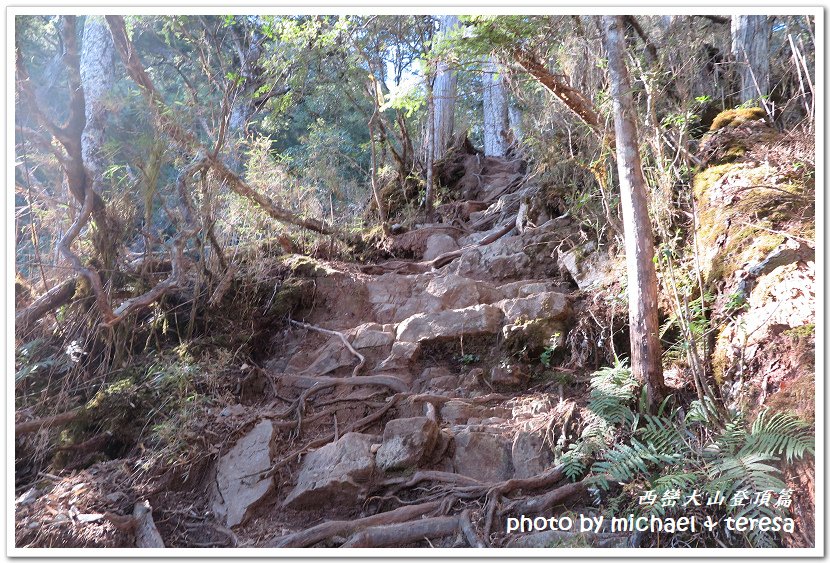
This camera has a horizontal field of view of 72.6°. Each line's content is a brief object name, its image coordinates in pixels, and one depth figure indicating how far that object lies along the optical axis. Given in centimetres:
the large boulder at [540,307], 457
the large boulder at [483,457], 364
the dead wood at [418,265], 649
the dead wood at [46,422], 385
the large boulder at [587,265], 480
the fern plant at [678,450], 283
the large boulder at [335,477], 354
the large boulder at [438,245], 695
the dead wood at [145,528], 336
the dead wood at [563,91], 426
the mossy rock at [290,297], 549
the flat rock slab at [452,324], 474
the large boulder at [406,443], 365
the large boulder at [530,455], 355
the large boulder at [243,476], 362
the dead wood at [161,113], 536
